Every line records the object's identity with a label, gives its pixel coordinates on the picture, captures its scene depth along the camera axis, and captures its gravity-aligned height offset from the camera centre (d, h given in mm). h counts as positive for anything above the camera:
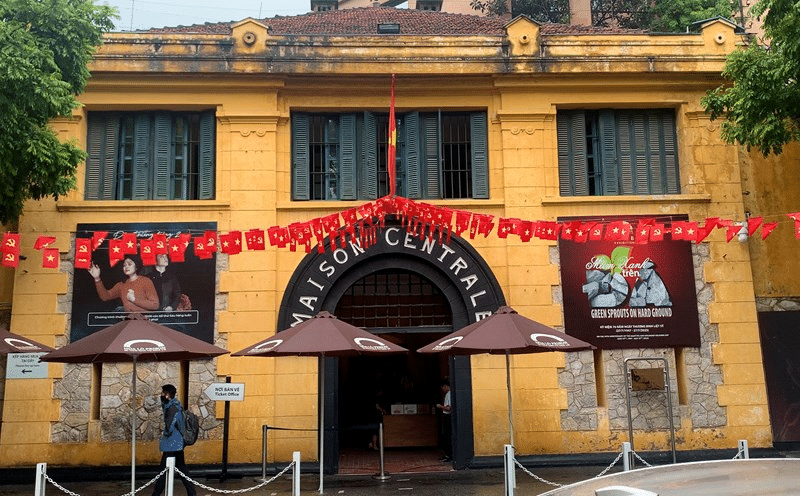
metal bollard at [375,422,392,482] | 14432 -1624
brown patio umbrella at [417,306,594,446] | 11812 +665
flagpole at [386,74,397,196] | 15531 +4474
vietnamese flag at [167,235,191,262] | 14195 +2470
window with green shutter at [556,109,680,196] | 16812 +4753
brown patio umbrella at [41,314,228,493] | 11531 +654
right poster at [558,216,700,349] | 16000 +1757
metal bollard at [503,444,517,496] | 11125 -1211
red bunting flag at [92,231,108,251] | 13758 +2585
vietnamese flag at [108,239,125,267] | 13992 +2417
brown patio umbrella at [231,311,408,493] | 11977 +680
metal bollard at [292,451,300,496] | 11312 -1211
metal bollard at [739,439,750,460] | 11672 -1005
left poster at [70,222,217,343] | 15617 +1878
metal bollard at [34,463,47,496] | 9992 -1091
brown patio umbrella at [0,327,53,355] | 12789 +763
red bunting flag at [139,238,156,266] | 14102 +2418
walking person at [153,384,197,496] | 12391 -679
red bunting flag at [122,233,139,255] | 14050 +2537
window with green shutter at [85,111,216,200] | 16391 +4731
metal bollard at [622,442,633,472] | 11367 -1048
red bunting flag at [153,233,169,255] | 14070 +2520
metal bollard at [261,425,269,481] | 14259 -1106
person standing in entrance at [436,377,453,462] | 15969 -807
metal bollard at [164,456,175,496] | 10578 -1102
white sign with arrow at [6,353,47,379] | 15336 +455
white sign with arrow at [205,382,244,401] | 14555 -49
